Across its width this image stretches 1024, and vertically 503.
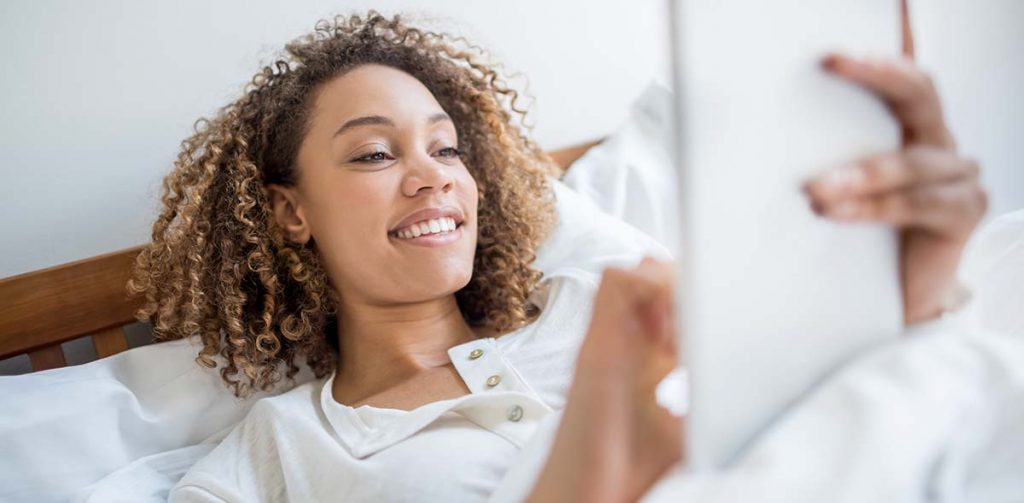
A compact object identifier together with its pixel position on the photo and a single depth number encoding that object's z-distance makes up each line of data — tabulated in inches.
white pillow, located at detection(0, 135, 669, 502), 42.1
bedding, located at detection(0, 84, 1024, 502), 22.4
